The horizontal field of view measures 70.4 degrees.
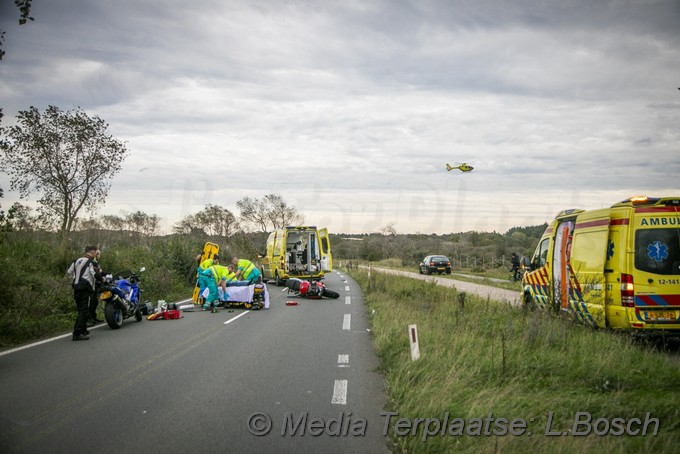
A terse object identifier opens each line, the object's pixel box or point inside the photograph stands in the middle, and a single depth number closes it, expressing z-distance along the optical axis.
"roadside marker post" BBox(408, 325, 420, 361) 6.68
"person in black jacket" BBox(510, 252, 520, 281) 28.74
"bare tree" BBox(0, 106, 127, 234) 19.48
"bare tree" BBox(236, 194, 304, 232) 59.03
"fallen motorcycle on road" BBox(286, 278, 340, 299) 17.69
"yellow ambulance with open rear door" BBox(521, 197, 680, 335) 7.62
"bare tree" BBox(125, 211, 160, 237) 41.38
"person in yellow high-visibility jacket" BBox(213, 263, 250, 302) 14.34
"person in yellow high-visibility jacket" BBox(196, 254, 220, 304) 14.30
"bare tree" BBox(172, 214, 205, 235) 43.65
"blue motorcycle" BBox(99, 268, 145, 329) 10.20
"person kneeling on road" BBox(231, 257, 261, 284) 15.31
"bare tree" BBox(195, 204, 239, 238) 44.34
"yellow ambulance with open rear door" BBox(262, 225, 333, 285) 23.02
